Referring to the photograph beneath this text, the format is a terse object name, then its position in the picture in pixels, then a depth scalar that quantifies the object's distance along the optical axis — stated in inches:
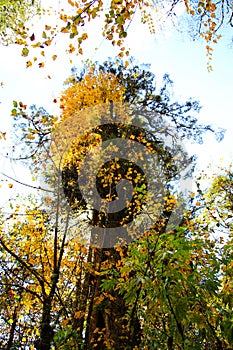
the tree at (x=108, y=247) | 78.6
